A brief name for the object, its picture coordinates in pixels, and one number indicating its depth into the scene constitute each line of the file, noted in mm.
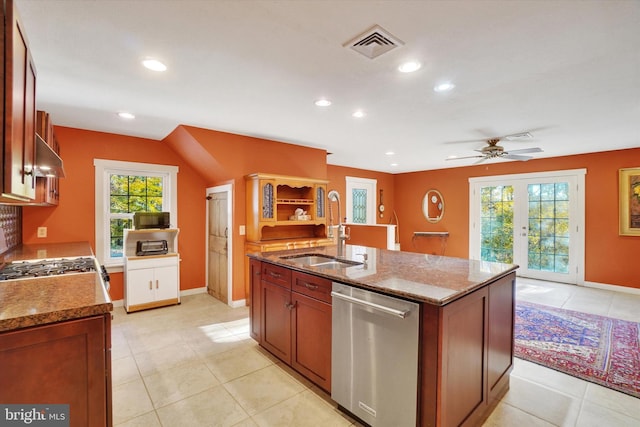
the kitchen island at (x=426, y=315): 1538
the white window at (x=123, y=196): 4035
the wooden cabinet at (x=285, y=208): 4082
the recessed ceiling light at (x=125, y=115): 3240
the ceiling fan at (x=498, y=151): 4059
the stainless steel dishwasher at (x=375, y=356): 1587
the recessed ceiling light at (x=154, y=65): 2088
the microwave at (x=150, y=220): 4008
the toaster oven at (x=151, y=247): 4047
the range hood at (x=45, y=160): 1673
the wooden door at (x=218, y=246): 4355
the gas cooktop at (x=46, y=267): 1937
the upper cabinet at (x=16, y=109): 1072
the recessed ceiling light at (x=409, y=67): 2088
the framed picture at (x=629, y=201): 4728
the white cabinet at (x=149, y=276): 3912
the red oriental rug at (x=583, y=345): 2498
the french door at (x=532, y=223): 5363
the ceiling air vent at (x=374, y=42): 1719
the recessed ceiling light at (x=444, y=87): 2434
